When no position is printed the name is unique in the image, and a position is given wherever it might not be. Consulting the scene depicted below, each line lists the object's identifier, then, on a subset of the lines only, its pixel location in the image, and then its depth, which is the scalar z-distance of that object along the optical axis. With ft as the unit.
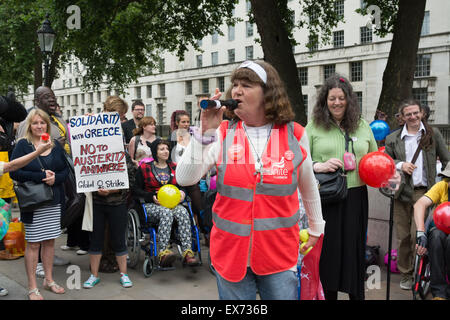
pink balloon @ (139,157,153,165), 18.89
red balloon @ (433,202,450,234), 12.20
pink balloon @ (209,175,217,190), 18.23
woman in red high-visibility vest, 7.24
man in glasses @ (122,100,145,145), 24.56
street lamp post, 39.40
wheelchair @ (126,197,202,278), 17.61
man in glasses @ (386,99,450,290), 16.05
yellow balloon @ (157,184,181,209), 17.22
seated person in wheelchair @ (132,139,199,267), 17.58
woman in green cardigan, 11.96
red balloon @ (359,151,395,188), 11.58
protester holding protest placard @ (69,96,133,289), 16.33
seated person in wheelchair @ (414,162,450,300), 12.84
